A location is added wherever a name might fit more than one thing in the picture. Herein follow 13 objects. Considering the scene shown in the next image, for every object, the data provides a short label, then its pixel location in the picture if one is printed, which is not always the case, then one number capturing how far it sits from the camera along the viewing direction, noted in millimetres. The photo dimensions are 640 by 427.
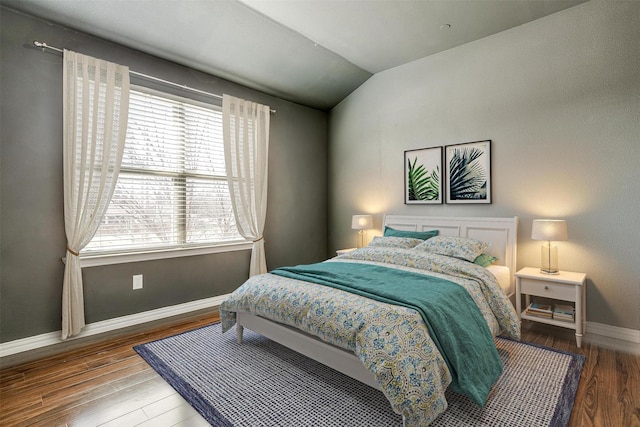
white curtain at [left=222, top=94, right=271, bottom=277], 3730
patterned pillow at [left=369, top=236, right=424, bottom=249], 3426
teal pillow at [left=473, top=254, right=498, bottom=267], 3134
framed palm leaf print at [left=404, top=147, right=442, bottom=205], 3811
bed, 1646
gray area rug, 1801
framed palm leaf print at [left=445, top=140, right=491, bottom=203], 3457
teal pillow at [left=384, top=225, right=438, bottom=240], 3590
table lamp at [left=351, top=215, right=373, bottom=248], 4270
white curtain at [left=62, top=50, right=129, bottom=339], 2658
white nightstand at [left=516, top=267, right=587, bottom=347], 2648
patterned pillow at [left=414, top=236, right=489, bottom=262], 3018
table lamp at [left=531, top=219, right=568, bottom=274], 2799
